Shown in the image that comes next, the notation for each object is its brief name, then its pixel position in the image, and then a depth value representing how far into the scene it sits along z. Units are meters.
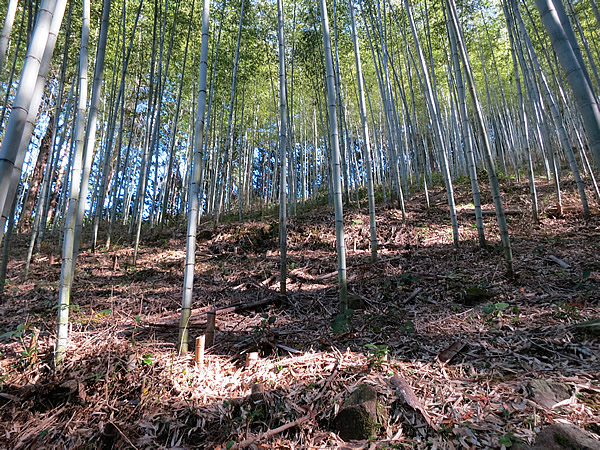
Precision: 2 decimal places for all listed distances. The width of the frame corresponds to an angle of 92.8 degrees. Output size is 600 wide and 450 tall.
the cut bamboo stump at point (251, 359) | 1.95
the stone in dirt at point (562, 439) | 1.06
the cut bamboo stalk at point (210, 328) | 2.20
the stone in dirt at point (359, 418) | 1.35
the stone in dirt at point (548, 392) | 1.38
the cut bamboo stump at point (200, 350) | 1.92
